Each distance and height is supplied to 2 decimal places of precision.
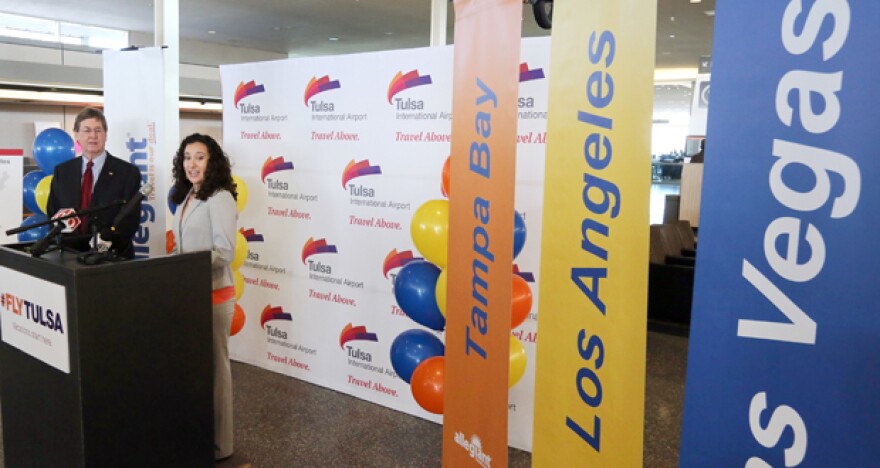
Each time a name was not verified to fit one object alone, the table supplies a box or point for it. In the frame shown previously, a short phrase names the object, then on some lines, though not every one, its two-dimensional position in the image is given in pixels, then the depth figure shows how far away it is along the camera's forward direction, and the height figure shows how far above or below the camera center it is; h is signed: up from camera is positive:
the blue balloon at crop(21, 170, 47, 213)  5.90 -0.43
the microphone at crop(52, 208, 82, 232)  3.43 -0.43
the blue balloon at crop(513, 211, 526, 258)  3.07 -0.39
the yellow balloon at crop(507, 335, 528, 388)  3.17 -1.01
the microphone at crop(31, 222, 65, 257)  2.48 -0.39
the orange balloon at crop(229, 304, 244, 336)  4.54 -1.20
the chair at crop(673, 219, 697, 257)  6.82 -0.90
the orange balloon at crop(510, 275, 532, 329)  3.09 -0.71
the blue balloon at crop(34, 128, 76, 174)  5.82 -0.08
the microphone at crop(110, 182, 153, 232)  2.49 -0.23
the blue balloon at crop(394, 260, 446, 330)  3.21 -0.70
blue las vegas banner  1.11 -0.16
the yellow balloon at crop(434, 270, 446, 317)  3.12 -0.67
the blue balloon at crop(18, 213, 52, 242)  4.80 -0.68
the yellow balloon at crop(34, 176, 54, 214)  5.47 -0.43
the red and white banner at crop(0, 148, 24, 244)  5.63 -0.44
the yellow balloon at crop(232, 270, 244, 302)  4.44 -0.92
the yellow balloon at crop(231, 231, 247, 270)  4.25 -0.69
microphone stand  2.48 -0.36
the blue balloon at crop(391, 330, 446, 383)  3.33 -1.01
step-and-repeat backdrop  3.45 -0.33
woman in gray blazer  3.05 -0.39
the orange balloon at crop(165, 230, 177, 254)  3.68 -0.56
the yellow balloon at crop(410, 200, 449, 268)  3.11 -0.39
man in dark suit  3.61 -0.21
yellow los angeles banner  1.45 -0.18
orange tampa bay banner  1.92 -0.23
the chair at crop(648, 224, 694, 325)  5.78 -1.22
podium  2.31 -0.82
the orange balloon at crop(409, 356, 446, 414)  3.13 -1.10
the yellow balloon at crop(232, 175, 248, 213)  4.47 -0.34
